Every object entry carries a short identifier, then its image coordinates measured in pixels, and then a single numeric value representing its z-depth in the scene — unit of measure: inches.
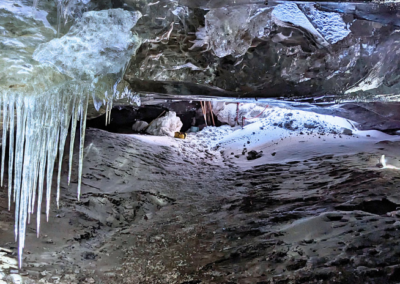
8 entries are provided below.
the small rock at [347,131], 216.5
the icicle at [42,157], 93.0
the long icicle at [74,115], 95.6
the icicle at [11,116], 88.0
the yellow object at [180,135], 255.5
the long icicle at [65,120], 93.8
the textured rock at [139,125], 265.3
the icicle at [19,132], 88.9
